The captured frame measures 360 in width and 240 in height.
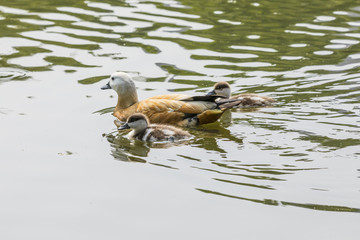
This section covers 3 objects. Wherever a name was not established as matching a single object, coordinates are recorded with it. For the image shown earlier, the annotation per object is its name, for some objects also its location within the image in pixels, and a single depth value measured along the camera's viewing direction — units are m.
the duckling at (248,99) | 19.25
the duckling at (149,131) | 16.89
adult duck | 18.08
